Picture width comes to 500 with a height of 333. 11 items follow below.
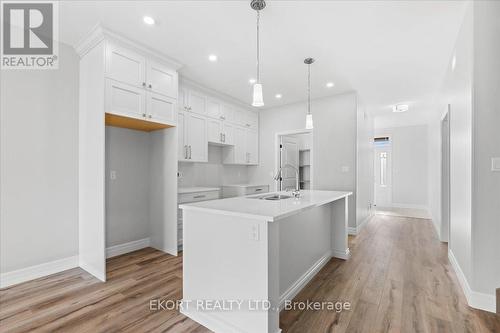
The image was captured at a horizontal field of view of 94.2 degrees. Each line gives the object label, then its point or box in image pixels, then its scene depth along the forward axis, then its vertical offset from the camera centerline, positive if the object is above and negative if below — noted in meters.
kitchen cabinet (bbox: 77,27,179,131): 2.54 +1.04
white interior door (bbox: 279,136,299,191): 5.45 +0.22
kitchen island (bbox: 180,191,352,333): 1.55 -0.72
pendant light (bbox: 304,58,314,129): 3.15 +1.44
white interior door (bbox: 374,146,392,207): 7.76 -0.34
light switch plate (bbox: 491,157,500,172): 1.91 +0.02
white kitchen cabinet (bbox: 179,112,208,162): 3.89 +0.50
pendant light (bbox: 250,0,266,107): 2.07 +0.74
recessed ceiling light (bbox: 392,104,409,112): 5.33 +1.38
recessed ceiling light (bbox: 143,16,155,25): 2.31 +1.48
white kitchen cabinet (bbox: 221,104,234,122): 4.67 +1.11
